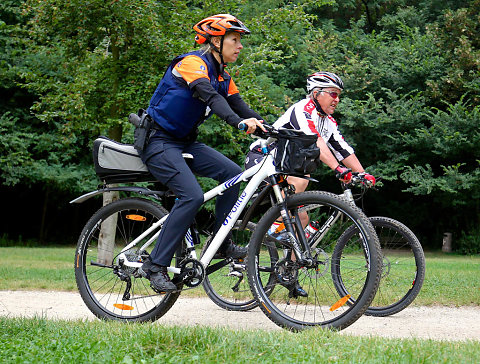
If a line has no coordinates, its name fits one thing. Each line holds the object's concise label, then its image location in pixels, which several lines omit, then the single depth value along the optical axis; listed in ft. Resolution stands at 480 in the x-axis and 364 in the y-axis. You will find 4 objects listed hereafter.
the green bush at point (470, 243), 65.26
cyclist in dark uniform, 14.97
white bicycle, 14.26
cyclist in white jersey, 19.62
